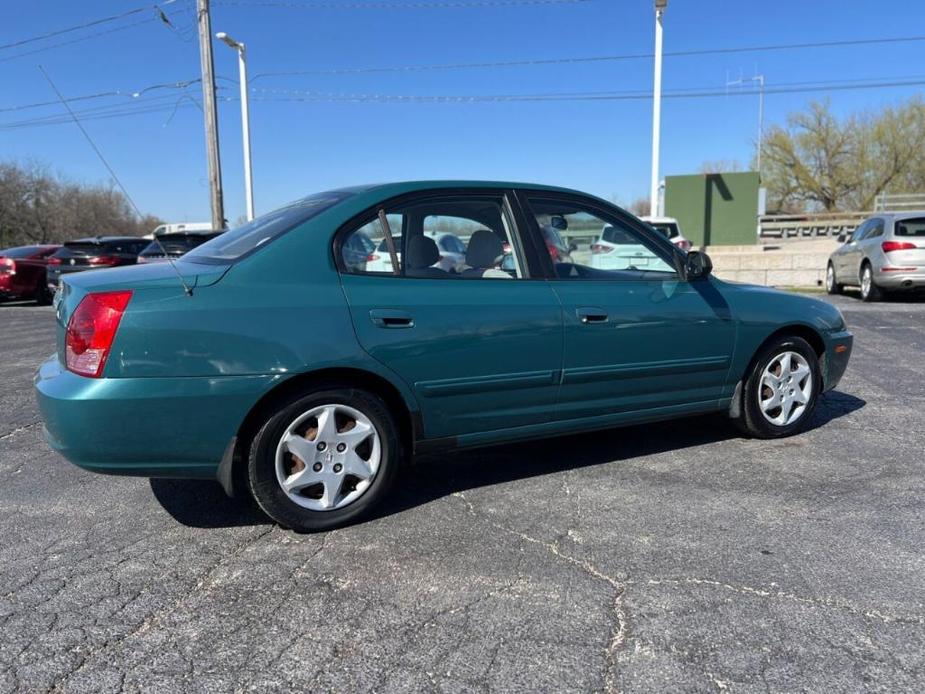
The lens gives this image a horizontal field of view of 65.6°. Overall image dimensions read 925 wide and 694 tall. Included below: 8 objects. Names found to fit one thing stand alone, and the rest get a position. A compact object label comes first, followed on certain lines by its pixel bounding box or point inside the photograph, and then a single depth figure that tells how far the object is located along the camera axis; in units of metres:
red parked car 14.51
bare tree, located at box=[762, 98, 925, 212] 41.91
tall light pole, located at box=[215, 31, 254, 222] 21.92
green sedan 2.94
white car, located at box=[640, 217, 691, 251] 15.03
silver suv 11.77
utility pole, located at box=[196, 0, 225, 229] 18.18
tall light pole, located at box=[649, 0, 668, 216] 19.05
